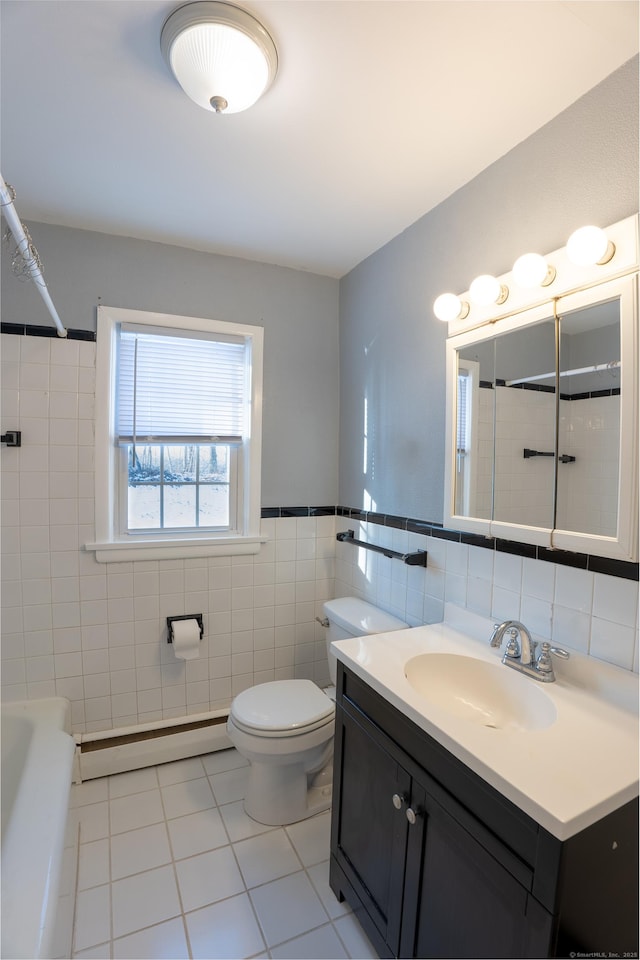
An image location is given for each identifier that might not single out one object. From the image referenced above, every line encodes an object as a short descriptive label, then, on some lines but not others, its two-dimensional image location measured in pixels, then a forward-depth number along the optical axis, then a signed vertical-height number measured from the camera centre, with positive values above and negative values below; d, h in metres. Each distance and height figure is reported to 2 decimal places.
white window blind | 2.17 +0.42
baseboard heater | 2.08 -1.33
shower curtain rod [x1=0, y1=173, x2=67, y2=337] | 1.00 +0.60
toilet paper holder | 2.20 -0.75
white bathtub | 1.07 -1.09
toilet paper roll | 2.13 -0.82
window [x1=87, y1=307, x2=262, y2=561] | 2.11 +0.17
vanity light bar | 1.13 +0.57
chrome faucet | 1.25 -0.52
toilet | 1.74 -1.07
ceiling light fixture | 1.03 +1.01
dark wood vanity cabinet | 0.82 -0.84
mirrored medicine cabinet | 1.12 +0.14
